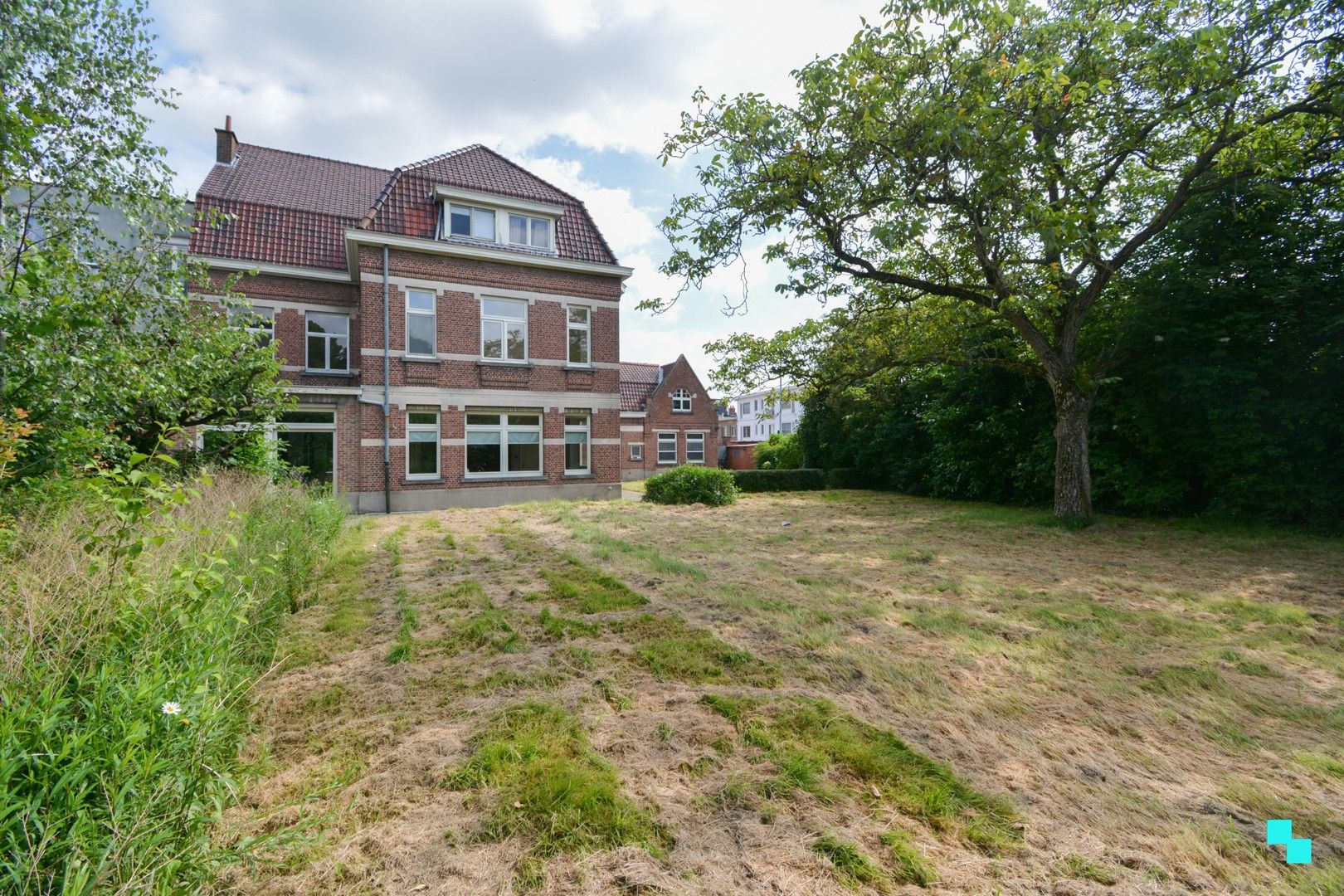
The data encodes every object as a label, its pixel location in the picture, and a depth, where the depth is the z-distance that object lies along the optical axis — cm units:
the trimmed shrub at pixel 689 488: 1638
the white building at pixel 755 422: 6262
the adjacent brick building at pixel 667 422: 3381
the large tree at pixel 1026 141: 779
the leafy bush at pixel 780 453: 2758
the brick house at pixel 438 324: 1486
